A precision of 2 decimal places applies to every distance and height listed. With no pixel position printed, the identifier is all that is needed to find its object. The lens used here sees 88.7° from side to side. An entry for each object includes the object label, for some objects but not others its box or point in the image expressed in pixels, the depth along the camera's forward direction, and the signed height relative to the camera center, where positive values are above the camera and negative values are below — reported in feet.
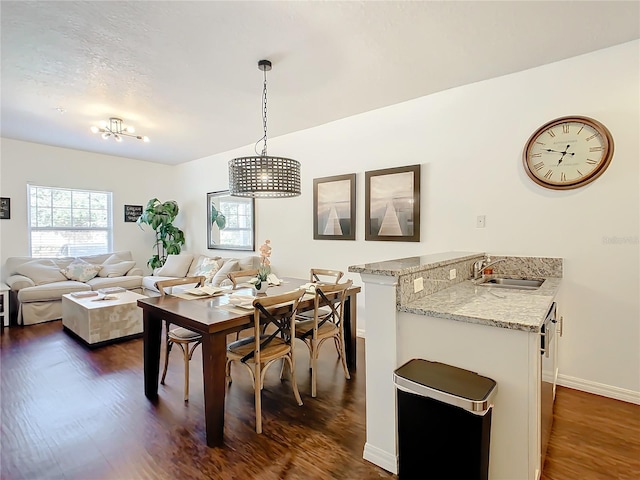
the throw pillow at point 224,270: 15.66 -1.83
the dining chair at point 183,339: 8.14 -2.67
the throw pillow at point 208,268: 16.65 -1.88
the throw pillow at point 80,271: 16.96 -2.03
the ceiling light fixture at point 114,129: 13.15 +4.39
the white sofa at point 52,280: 14.84 -2.45
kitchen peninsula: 4.64 -1.70
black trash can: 4.31 -2.61
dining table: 6.45 -2.15
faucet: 8.96 -0.90
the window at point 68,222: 17.44 +0.58
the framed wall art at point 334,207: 13.08 +1.07
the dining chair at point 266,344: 6.94 -2.65
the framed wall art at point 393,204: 11.38 +1.06
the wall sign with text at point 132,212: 20.53 +1.27
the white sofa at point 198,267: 16.11 -1.87
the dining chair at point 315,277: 10.40 -1.58
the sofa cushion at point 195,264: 18.60 -1.80
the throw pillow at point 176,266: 18.86 -1.96
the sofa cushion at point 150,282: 17.71 -2.76
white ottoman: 11.87 -3.30
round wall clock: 8.19 +2.14
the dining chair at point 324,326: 8.37 -2.63
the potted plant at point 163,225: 19.77 +0.46
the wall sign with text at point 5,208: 16.15 +1.18
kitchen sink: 8.46 -1.31
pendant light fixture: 8.28 +1.49
